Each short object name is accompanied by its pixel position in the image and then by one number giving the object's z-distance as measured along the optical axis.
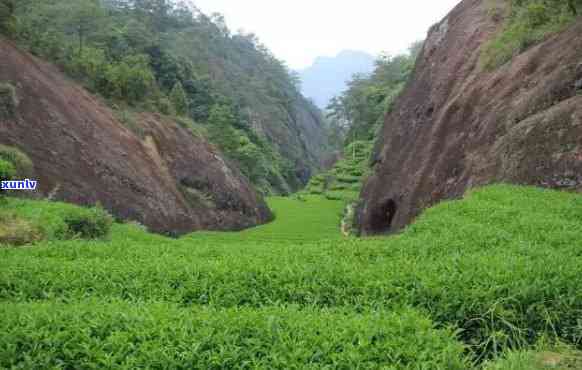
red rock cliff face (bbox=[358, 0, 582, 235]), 10.29
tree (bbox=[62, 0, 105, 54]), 42.72
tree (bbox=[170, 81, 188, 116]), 37.03
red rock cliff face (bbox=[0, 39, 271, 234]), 16.11
